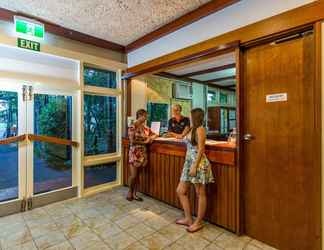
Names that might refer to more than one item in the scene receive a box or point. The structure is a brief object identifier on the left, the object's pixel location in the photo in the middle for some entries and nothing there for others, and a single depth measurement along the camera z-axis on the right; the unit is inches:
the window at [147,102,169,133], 209.6
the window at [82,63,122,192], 151.0
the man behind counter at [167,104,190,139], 154.1
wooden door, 76.0
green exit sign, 113.5
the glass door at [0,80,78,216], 117.0
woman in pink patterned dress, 134.5
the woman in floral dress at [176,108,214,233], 95.0
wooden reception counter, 96.2
